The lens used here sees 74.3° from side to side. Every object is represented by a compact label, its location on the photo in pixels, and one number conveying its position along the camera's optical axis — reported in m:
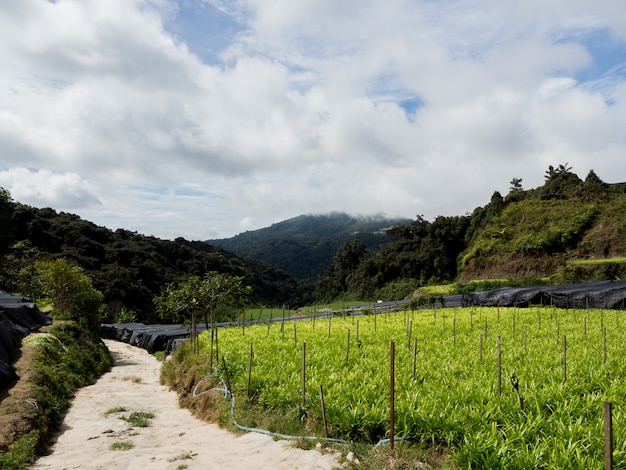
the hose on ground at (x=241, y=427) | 5.40
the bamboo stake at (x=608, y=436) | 3.39
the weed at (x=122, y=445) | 7.24
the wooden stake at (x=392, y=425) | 5.18
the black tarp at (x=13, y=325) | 9.90
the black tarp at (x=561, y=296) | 21.25
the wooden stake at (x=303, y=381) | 6.77
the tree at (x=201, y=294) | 15.80
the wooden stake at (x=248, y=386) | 8.10
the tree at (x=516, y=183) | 56.03
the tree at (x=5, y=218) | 28.42
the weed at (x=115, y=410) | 9.96
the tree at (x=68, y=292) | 22.20
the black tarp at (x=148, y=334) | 23.54
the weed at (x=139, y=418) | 8.86
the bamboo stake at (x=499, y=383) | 6.31
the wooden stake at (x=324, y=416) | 5.85
